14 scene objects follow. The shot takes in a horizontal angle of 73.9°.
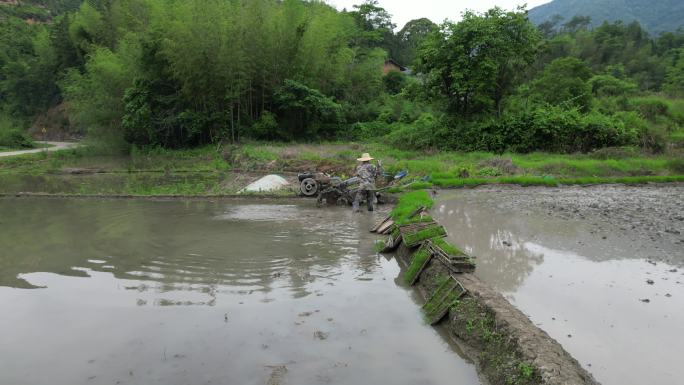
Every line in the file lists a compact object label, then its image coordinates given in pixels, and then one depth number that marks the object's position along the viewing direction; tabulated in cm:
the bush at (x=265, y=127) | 2272
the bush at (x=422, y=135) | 2012
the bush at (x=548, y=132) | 1750
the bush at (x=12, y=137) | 3088
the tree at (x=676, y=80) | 2590
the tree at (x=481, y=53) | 1862
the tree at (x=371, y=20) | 3651
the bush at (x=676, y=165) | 1483
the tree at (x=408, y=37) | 4506
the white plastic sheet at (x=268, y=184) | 1401
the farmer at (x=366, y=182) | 1132
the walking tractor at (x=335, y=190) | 1189
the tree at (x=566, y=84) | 2089
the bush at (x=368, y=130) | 2480
